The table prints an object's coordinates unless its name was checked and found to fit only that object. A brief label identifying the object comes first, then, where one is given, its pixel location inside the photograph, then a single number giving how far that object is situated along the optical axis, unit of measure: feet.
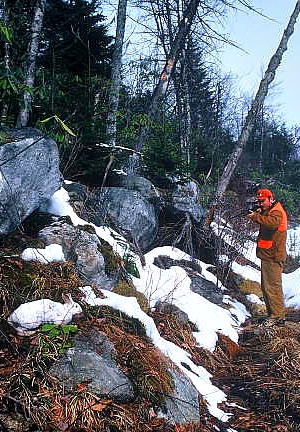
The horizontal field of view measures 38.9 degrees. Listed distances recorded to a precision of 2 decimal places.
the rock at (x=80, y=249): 16.55
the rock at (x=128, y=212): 22.63
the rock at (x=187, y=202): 28.43
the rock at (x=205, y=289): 23.00
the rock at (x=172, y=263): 23.56
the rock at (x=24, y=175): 15.11
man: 23.29
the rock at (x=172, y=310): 18.81
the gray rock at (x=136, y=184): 26.76
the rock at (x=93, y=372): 10.82
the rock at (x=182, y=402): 11.78
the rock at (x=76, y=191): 21.60
